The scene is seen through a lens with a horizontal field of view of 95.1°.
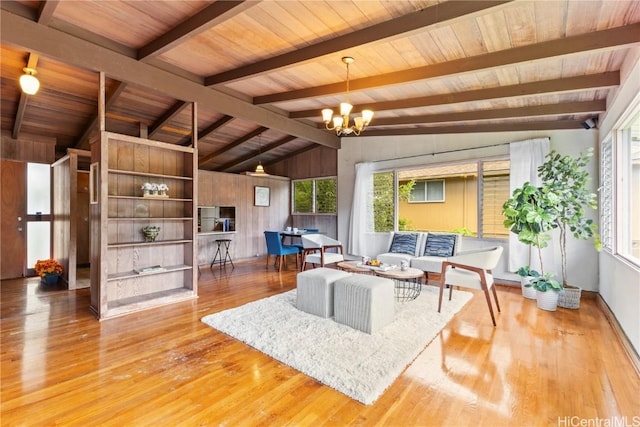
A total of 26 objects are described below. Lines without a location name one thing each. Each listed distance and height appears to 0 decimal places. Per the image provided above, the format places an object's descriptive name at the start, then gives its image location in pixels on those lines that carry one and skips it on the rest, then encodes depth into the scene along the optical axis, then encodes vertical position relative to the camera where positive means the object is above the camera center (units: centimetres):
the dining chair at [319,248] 522 -66
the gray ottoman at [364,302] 289 -92
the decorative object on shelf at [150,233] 391 -27
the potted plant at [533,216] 361 -5
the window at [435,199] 523 +29
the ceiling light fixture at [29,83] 301 +135
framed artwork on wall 745 +44
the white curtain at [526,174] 445 +60
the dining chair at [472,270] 327 -68
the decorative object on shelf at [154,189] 385 +31
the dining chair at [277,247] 580 -70
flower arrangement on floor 471 -94
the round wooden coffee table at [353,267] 402 -77
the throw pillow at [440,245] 490 -55
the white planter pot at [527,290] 407 -109
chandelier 336 +114
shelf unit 339 -16
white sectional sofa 464 -64
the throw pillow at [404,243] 523 -56
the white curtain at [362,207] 648 +13
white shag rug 213 -118
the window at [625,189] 290 +25
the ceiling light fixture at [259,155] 631 +151
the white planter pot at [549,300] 359 -108
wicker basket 365 -106
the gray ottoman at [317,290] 327 -90
